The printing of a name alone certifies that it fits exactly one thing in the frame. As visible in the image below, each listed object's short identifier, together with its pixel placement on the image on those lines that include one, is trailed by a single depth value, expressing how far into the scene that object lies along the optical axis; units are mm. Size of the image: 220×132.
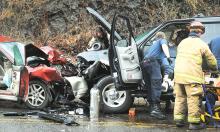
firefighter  9945
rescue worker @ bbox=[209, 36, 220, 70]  11359
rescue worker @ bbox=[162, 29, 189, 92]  11805
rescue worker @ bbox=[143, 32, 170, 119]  11477
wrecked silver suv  11648
